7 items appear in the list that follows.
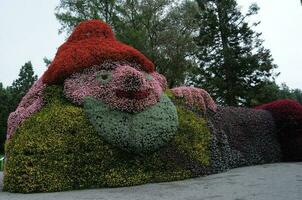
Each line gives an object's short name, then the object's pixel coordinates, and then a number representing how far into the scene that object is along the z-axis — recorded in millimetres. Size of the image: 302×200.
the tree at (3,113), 38206
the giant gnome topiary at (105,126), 9703
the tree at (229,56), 27500
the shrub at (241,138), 13114
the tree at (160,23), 29422
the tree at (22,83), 42281
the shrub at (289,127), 15852
